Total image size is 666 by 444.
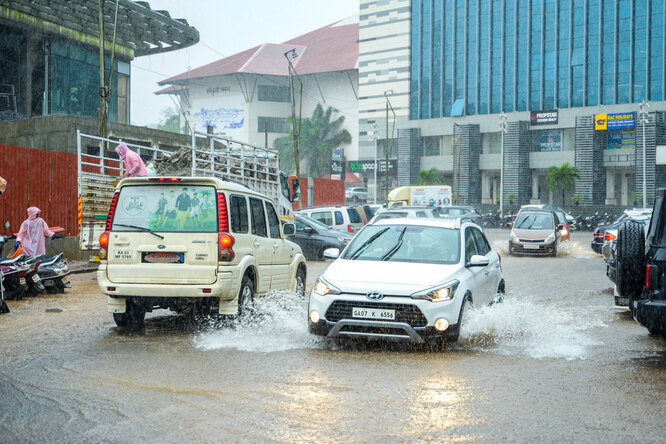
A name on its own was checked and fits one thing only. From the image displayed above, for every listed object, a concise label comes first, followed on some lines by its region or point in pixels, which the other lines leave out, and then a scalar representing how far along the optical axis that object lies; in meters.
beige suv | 8.84
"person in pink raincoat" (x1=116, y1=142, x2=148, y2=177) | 14.34
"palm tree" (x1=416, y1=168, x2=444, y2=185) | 73.75
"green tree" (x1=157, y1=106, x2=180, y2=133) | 135.00
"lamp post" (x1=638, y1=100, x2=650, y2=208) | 59.94
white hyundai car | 7.75
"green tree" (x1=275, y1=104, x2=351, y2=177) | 89.81
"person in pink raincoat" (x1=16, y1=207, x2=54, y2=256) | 15.06
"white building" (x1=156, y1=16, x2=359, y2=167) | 92.75
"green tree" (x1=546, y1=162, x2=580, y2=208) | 67.00
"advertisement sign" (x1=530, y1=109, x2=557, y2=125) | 70.06
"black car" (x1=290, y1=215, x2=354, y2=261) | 22.75
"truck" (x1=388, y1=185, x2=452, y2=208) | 51.88
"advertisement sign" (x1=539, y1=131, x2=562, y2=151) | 71.07
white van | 25.27
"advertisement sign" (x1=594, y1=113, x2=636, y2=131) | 65.75
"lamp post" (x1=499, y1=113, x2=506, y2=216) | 66.91
